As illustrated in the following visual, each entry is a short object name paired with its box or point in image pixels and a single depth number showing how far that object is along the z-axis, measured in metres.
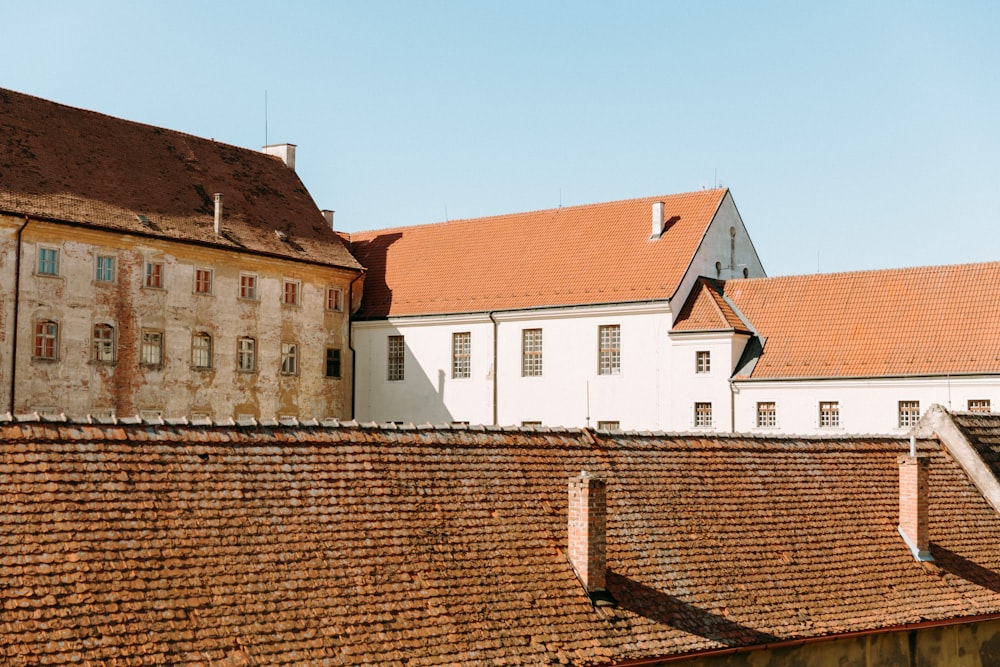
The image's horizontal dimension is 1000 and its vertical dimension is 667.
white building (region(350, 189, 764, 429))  45.53
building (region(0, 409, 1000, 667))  13.66
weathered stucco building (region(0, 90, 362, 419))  40.25
